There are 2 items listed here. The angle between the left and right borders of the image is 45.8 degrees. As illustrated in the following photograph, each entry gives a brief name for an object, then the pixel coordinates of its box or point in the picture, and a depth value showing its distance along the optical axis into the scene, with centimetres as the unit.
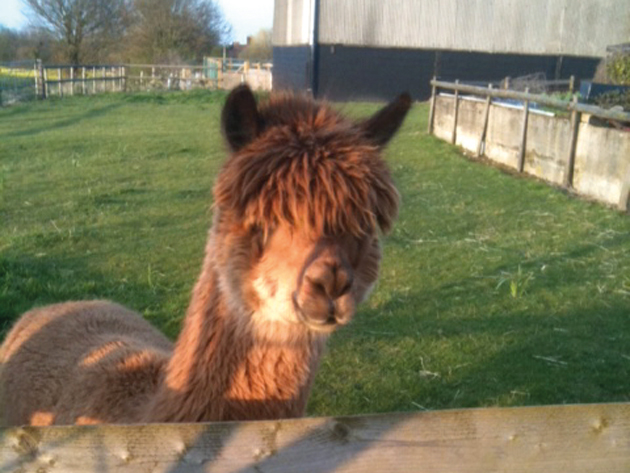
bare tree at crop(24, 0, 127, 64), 5191
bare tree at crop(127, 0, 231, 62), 5338
